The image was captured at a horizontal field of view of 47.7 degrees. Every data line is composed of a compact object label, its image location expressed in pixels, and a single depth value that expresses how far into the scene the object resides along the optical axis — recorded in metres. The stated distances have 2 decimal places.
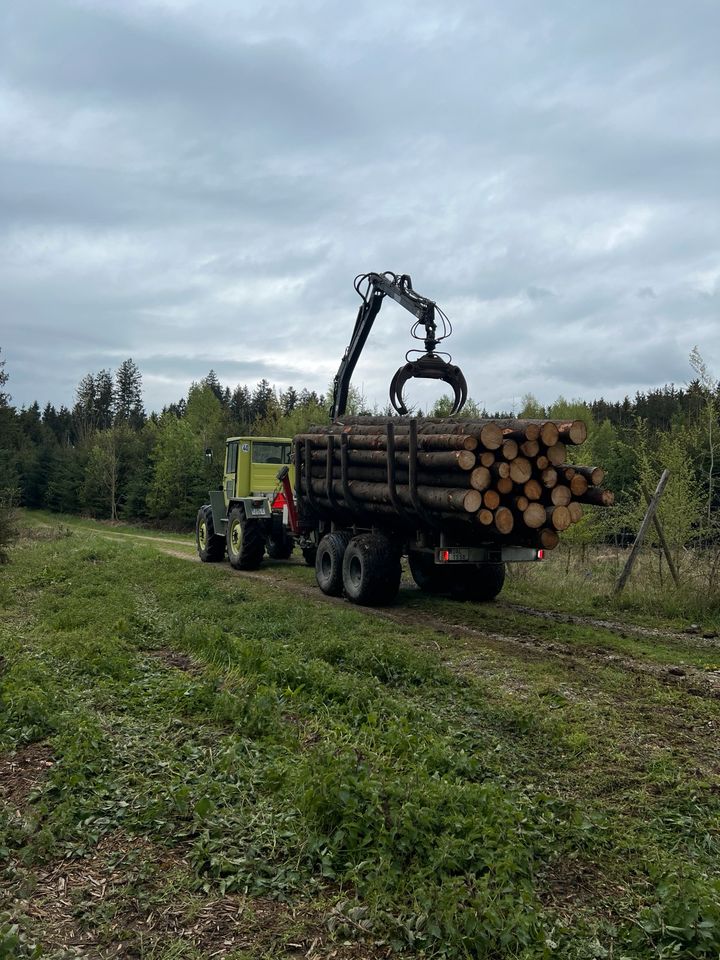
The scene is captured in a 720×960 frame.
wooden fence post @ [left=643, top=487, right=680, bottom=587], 12.62
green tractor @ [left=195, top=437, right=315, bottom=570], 17.31
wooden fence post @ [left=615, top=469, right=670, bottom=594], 12.82
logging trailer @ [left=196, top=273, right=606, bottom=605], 10.20
